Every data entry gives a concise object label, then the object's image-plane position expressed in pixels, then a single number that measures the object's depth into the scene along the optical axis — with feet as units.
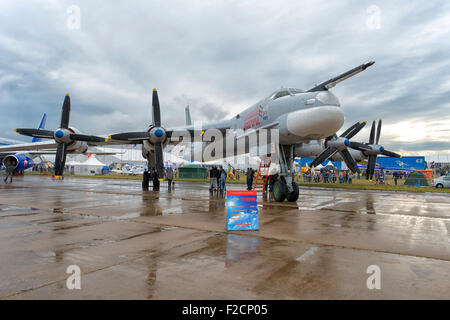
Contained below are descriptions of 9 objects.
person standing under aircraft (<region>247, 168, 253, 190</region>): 55.67
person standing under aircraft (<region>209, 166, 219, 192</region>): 52.81
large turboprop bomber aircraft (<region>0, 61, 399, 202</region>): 30.19
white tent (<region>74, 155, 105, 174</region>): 163.10
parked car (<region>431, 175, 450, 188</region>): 82.55
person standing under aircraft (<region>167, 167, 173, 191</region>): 54.90
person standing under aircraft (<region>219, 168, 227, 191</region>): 54.27
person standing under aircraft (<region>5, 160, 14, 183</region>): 75.55
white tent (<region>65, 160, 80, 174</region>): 169.25
